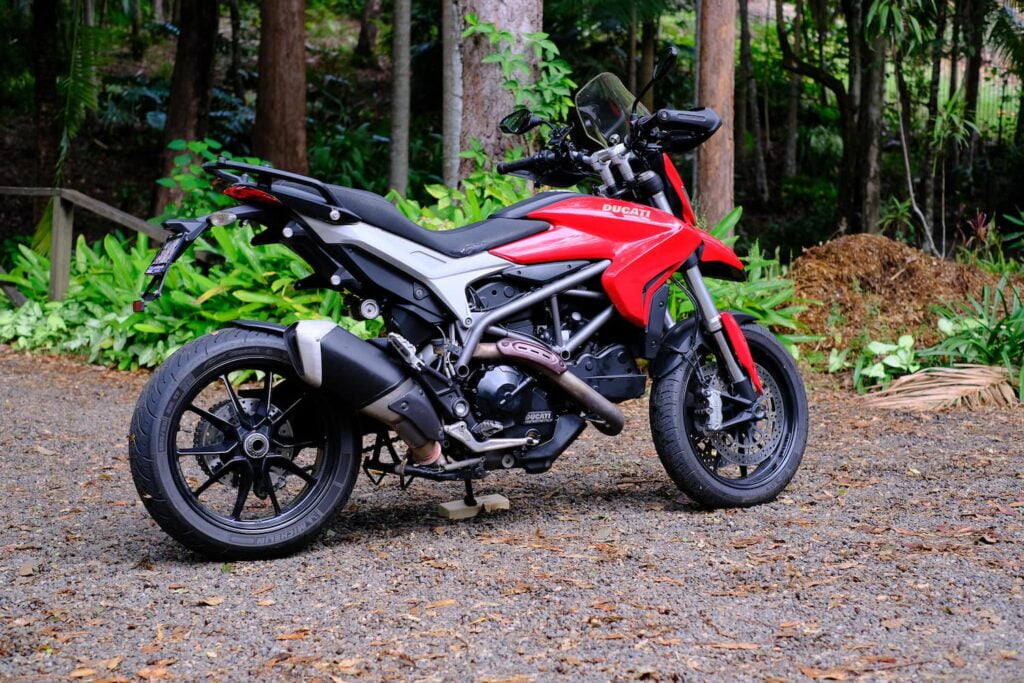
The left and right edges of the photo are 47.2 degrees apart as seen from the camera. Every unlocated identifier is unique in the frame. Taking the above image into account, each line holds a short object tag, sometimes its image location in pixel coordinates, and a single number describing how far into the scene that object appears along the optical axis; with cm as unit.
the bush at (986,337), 690
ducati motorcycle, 377
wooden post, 877
